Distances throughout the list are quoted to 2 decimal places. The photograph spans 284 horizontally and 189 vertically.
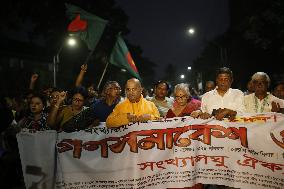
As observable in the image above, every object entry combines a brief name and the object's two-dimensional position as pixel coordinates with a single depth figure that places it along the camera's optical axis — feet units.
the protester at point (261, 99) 17.96
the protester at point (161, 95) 23.00
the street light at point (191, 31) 78.14
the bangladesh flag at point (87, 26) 35.99
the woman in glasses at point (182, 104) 17.58
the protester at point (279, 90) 23.91
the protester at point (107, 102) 19.65
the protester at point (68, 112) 17.74
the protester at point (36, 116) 18.37
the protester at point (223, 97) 17.25
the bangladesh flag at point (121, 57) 34.09
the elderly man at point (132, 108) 16.55
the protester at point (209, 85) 32.91
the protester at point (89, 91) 27.08
